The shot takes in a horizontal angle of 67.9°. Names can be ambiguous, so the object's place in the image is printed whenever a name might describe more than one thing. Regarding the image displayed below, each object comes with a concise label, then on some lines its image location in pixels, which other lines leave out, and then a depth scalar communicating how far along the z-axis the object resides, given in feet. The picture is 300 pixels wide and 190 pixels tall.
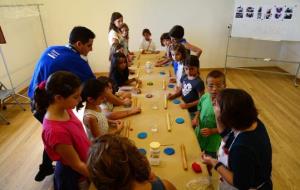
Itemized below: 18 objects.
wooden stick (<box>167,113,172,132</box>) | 5.31
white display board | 13.91
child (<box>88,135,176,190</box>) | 2.38
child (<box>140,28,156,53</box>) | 13.32
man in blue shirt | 5.83
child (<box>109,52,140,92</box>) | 8.32
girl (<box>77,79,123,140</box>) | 5.11
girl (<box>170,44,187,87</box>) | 8.21
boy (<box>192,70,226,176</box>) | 5.68
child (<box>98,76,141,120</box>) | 6.03
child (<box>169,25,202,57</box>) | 9.74
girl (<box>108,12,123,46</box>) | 10.59
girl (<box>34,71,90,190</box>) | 4.07
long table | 4.04
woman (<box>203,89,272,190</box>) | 3.28
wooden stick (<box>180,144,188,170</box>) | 4.11
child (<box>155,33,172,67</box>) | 10.52
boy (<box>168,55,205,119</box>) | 6.88
